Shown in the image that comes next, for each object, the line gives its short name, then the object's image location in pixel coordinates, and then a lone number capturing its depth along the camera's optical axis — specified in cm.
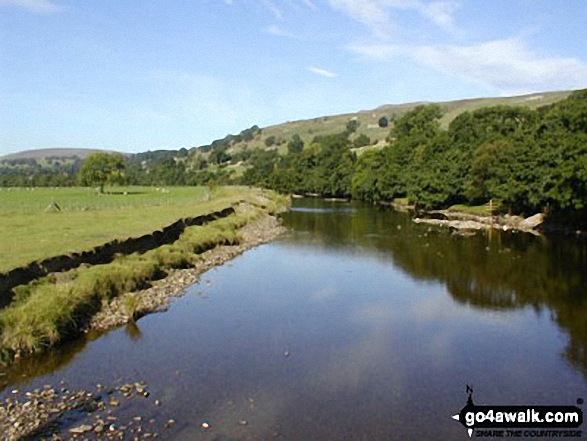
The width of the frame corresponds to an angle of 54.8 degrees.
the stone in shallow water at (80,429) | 1454
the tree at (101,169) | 11938
